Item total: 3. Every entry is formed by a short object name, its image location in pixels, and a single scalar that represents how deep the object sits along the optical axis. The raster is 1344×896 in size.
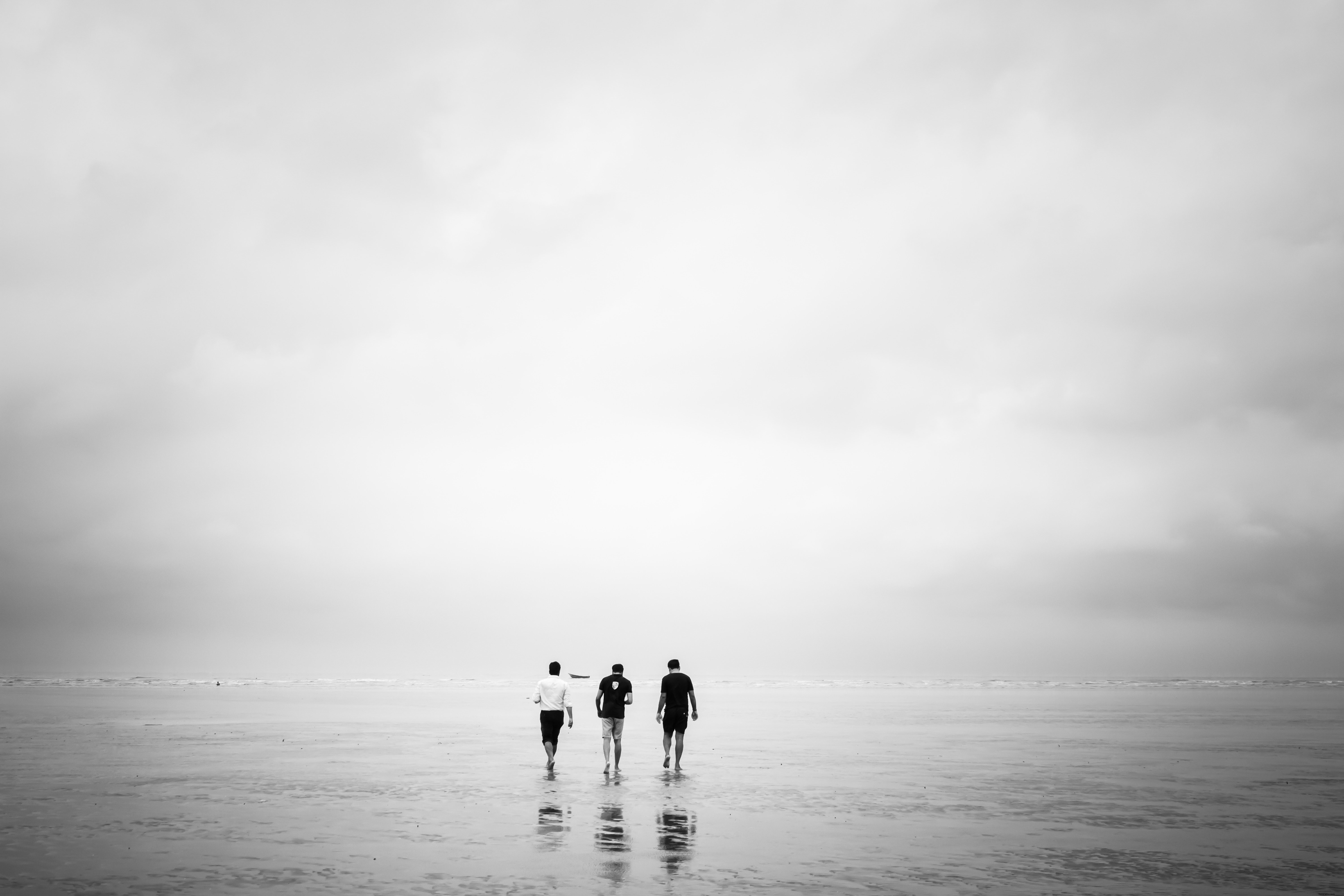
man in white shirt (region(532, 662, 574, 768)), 20.89
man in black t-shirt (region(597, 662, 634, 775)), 20.38
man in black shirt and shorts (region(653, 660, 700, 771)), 21.11
